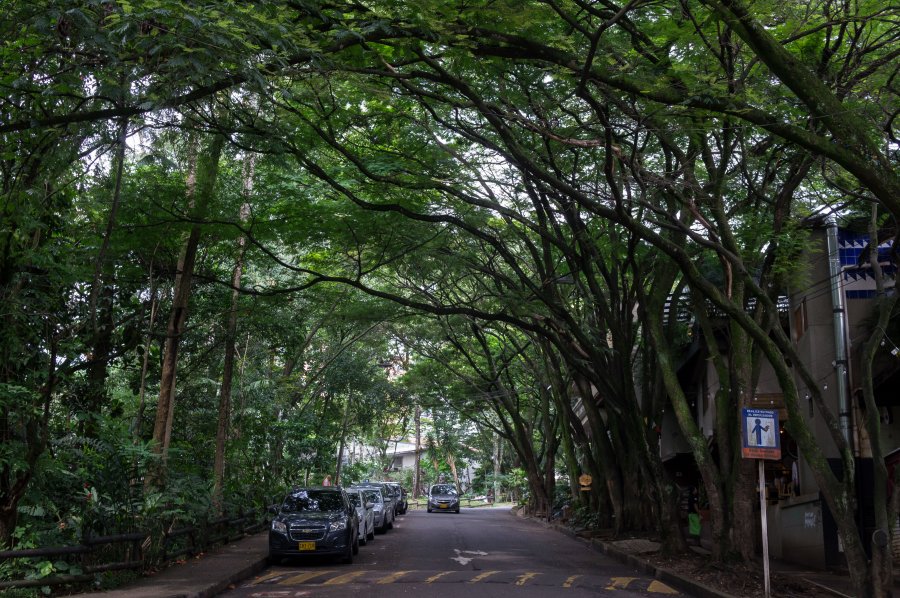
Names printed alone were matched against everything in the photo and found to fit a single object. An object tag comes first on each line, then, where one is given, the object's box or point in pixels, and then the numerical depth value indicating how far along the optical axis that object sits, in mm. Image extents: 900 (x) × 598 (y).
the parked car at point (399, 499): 38625
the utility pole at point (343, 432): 33706
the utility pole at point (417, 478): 61709
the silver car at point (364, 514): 21202
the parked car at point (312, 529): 15594
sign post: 11023
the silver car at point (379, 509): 25933
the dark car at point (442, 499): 47125
